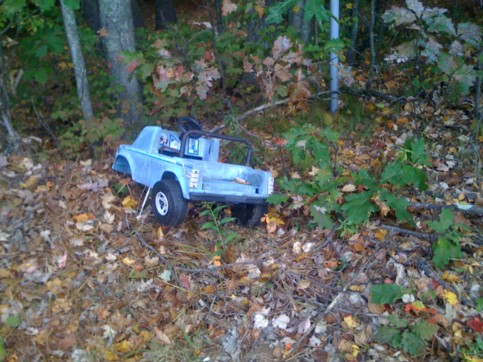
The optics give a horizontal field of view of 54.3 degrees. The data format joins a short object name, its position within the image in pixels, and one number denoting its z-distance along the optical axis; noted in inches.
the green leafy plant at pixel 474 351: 129.3
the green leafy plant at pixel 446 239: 156.7
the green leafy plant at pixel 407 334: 135.7
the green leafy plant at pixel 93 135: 253.3
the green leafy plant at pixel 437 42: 193.5
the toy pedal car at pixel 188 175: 180.2
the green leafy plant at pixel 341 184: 172.6
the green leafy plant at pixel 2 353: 141.4
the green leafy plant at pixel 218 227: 185.2
